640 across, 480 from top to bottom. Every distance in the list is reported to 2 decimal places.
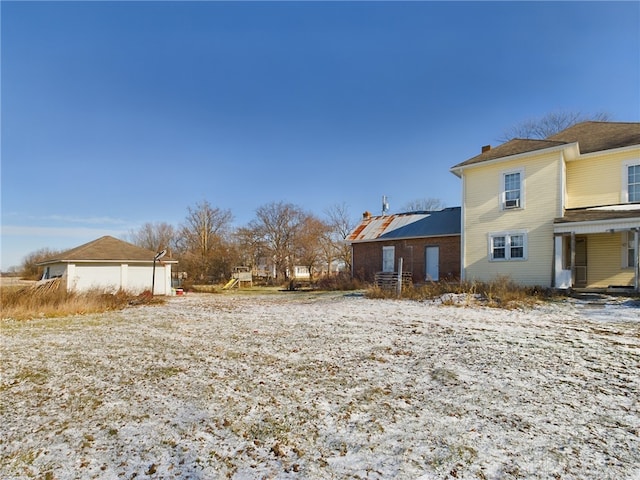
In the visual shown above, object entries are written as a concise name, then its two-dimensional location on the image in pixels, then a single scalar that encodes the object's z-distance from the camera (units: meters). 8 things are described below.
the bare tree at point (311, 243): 41.16
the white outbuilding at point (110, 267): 21.67
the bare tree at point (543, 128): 29.11
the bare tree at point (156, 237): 50.59
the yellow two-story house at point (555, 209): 14.03
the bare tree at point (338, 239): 42.84
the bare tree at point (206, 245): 36.38
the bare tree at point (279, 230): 41.66
